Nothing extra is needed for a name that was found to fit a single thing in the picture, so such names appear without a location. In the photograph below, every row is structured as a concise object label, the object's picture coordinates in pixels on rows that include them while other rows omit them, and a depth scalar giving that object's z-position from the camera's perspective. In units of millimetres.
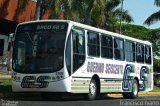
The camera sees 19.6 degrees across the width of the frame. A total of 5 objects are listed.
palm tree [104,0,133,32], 50784
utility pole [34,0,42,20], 33091
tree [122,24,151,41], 76975
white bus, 18344
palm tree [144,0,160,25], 52406
